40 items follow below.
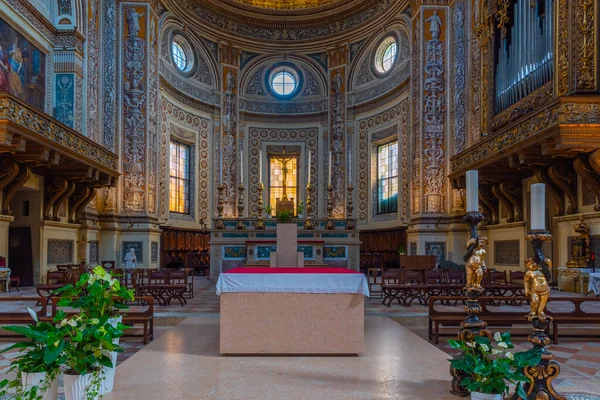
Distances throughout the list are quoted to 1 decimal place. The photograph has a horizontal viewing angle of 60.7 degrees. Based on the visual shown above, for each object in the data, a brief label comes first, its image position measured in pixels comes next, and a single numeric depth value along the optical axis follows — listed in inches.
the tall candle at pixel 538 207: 141.1
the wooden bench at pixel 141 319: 257.8
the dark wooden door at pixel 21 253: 556.1
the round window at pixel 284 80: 1000.2
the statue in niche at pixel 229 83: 950.4
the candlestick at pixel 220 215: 572.1
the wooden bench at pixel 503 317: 257.9
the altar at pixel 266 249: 576.7
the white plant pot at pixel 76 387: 140.3
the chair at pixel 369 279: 497.2
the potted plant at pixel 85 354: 140.5
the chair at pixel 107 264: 563.9
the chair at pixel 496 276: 451.5
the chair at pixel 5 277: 484.3
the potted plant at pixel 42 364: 131.3
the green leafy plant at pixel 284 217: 519.1
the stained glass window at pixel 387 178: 871.7
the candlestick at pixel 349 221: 585.9
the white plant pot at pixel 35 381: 133.6
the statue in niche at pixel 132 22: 720.3
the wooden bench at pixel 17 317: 254.8
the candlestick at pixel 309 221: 574.2
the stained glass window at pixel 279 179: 984.3
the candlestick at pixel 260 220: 583.2
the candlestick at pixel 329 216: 587.5
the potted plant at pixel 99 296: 158.6
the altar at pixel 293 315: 218.2
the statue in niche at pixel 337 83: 952.9
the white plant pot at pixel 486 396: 135.6
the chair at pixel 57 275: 441.9
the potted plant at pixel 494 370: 135.9
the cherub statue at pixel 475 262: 166.8
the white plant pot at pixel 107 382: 155.8
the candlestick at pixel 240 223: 570.6
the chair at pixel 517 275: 459.2
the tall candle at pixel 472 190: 166.4
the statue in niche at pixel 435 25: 723.4
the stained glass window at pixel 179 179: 876.6
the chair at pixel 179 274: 438.3
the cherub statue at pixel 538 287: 139.9
